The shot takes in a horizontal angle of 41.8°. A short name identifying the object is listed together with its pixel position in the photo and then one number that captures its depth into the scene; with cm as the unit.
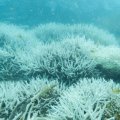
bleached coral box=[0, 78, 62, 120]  133
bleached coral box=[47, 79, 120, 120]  109
